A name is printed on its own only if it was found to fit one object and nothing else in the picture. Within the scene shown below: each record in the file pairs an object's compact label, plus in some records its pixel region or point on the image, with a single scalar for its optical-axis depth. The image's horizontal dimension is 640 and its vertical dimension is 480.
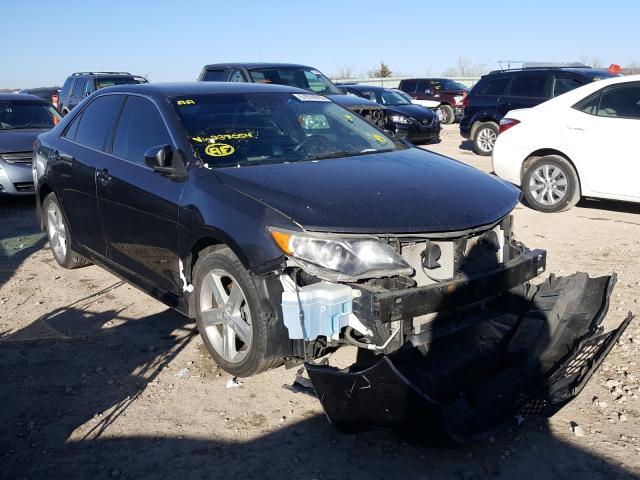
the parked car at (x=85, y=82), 17.67
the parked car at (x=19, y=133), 9.27
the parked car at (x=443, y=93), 22.34
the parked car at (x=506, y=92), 12.36
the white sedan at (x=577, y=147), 7.08
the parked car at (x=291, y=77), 12.48
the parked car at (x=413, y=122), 15.99
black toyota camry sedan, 3.10
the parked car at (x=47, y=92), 26.25
